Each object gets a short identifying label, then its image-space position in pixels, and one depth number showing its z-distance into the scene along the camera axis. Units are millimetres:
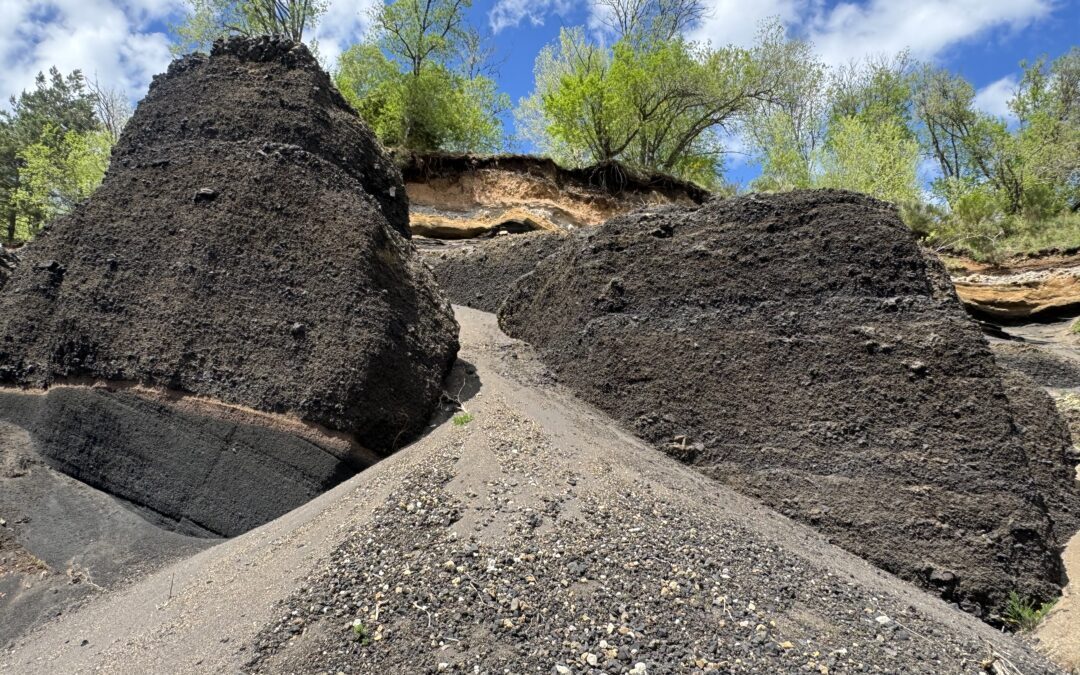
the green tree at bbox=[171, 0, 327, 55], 24719
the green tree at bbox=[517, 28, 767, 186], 22109
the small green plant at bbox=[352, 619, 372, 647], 2760
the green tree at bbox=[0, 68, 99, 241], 28822
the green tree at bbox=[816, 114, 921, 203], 20781
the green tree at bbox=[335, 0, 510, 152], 21859
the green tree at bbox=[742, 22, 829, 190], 24906
